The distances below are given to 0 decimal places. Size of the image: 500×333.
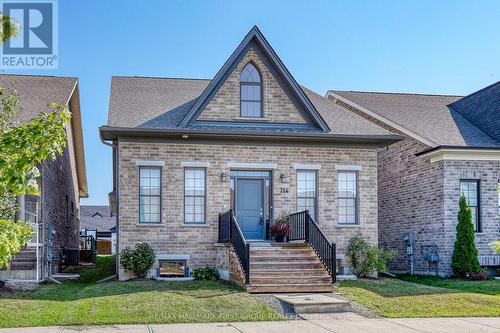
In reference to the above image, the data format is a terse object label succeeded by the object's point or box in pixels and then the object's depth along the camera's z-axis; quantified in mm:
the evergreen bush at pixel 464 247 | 19391
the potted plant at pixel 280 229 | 18359
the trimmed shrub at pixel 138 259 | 17422
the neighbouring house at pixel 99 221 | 65438
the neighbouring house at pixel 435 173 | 20438
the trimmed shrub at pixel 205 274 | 17844
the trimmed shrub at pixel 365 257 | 18391
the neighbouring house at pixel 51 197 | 17562
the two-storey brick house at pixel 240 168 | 18312
